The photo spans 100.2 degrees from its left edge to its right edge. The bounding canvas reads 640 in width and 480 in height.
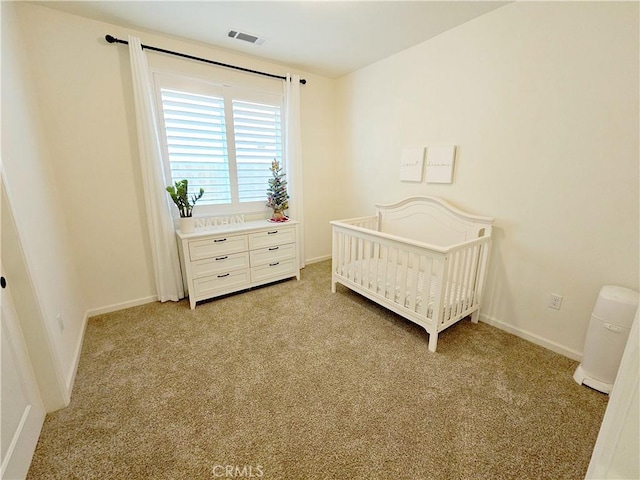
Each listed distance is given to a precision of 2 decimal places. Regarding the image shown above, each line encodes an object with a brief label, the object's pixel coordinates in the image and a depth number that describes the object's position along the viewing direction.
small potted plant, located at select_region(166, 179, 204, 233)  2.50
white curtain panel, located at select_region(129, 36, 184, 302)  2.29
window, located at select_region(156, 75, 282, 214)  2.62
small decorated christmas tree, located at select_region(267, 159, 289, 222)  3.18
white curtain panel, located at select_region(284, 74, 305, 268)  3.15
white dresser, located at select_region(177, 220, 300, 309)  2.58
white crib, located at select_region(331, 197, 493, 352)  1.97
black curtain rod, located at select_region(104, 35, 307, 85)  2.19
